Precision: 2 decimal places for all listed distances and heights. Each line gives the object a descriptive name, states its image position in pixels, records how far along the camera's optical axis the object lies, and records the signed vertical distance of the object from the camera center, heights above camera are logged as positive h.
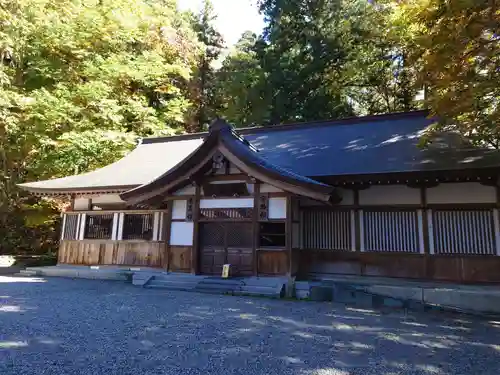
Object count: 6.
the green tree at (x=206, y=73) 27.02 +13.94
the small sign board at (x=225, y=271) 9.94 -0.52
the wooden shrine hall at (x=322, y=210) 9.22 +1.25
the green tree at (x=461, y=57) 6.21 +3.74
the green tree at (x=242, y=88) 23.11 +11.02
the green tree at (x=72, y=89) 15.79 +7.64
